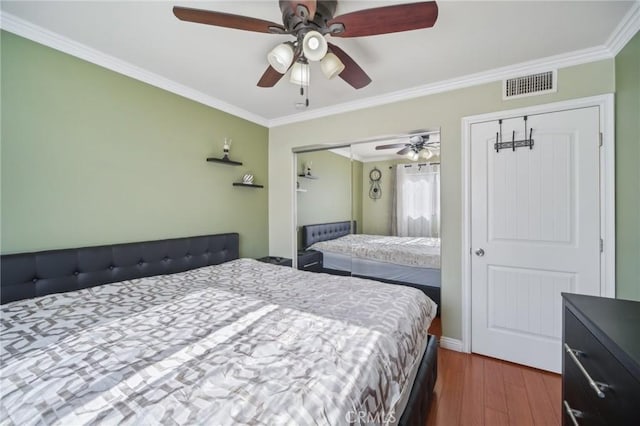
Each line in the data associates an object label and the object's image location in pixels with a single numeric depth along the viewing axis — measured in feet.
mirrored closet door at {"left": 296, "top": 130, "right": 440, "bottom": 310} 8.77
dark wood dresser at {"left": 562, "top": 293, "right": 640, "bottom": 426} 2.41
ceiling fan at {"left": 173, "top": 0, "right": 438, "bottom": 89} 4.12
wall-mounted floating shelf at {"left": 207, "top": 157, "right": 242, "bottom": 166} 9.06
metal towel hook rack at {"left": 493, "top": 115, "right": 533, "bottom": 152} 7.20
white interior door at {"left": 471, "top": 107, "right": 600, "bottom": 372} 6.63
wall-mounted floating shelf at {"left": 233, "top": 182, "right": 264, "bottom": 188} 10.16
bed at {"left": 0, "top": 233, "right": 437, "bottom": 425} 2.45
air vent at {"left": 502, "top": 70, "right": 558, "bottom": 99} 6.95
